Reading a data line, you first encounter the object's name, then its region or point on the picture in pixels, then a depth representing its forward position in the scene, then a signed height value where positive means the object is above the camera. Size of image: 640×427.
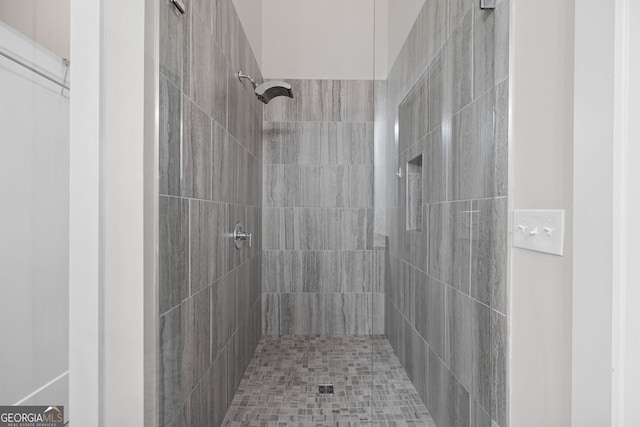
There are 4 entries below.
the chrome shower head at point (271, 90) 1.93 +0.63
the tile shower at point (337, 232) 1.10 -0.09
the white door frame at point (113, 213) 0.87 -0.01
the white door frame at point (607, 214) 0.67 -0.01
